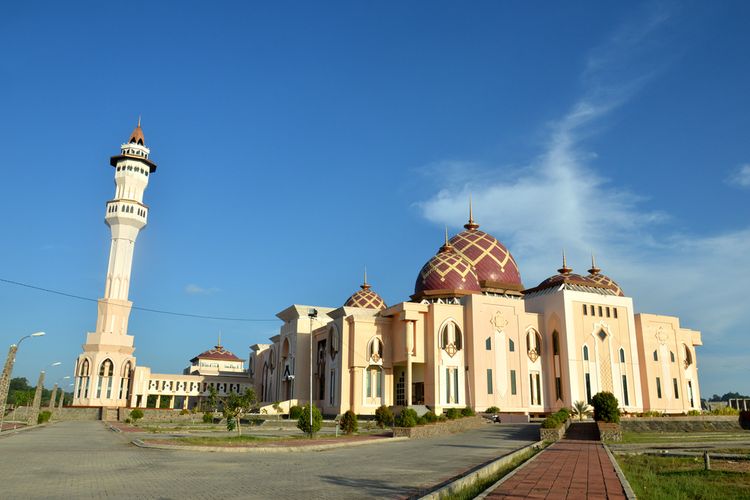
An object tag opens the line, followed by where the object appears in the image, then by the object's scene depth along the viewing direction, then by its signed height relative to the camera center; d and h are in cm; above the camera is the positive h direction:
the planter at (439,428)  2183 -114
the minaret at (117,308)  5078 +741
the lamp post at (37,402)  3653 -49
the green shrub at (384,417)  2662 -82
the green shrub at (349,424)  2289 -98
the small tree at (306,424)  2082 -94
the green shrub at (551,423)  1964 -74
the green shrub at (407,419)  2219 -75
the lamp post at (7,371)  2483 +94
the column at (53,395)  5411 -7
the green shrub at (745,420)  2542 -73
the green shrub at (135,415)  4021 -132
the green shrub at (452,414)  2619 -65
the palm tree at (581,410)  2943 -50
